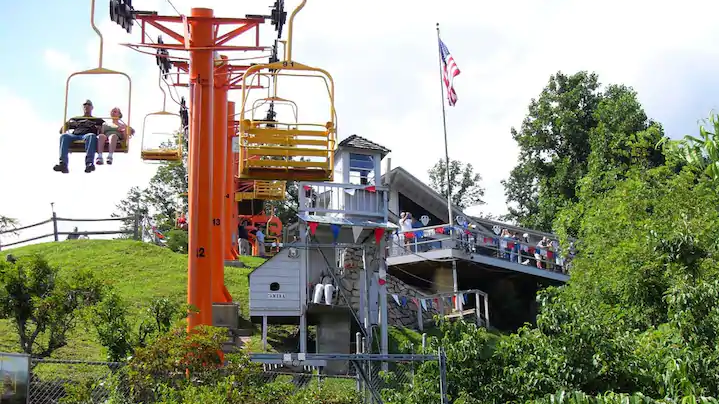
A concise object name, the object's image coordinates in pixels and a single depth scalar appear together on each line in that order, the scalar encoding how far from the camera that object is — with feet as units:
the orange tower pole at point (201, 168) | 53.52
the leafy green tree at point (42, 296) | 52.01
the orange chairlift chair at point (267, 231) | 127.13
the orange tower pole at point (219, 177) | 68.23
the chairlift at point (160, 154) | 71.61
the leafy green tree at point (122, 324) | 46.96
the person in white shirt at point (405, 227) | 104.03
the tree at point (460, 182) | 177.07
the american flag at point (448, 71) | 107.76
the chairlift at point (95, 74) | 45.34
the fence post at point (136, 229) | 122.29
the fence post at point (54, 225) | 121.72
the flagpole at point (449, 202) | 91.56
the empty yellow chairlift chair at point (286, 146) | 42.88
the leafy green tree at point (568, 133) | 143.43
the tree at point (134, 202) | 178.29
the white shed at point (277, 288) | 74.08
